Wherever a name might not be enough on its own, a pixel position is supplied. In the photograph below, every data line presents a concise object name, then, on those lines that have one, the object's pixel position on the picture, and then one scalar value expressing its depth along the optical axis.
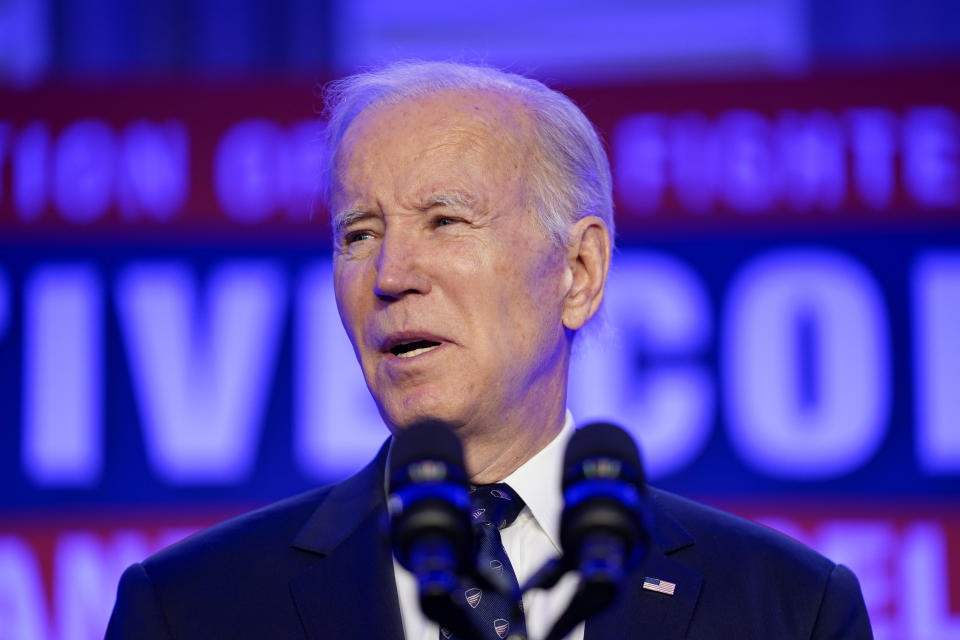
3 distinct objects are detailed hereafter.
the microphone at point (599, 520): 4.10
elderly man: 4.36
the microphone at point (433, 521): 4.10
